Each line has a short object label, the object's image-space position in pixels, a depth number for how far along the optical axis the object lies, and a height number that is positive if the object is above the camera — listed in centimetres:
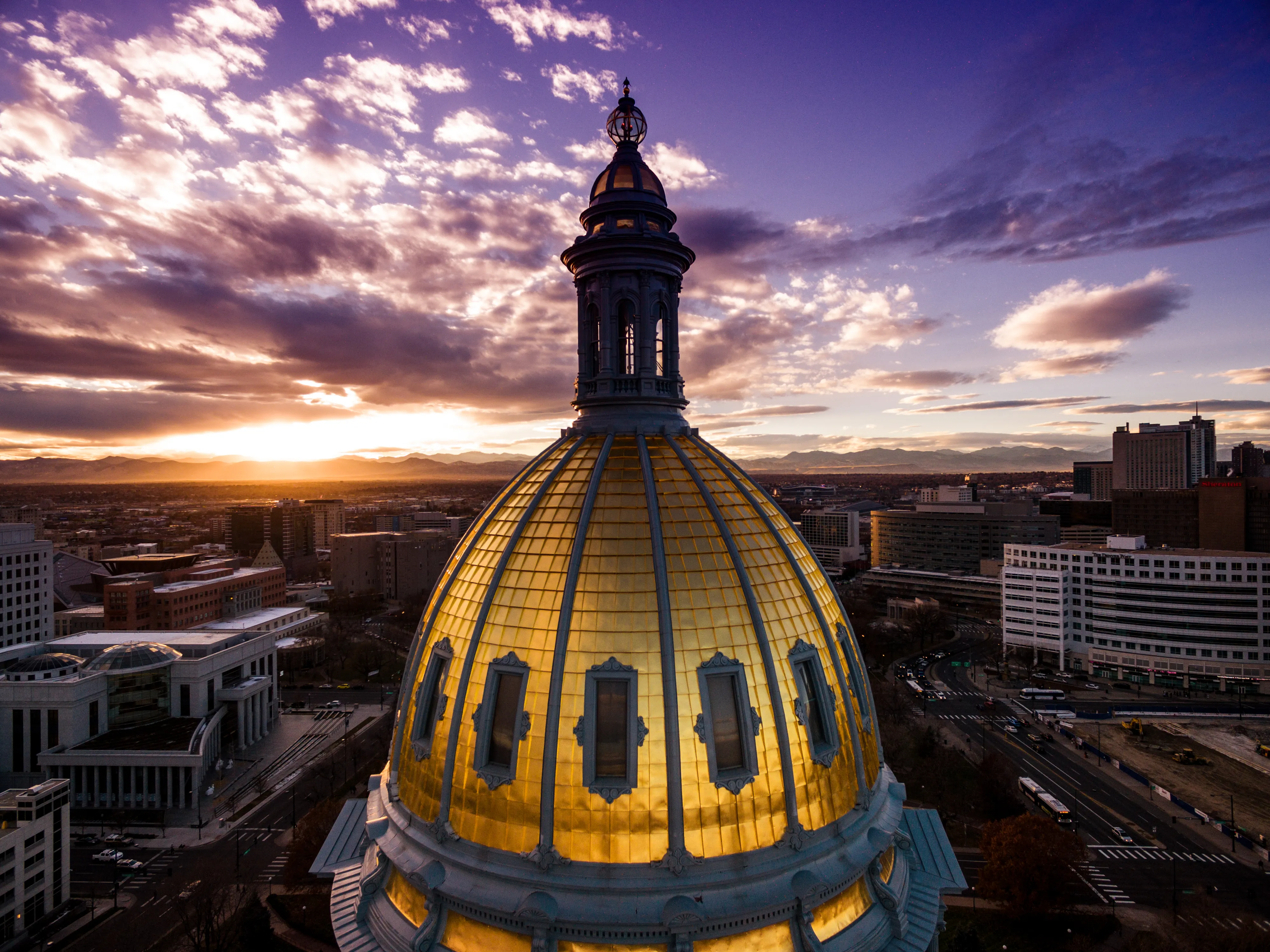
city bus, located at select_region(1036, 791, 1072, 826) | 6462 -3250
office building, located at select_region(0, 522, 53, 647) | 10856 -1569
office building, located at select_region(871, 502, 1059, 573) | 19262 -1482
